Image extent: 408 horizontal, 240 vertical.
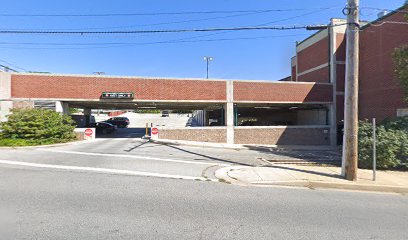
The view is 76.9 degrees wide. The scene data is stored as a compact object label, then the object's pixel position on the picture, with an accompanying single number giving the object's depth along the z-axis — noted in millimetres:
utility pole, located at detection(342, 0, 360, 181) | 8508
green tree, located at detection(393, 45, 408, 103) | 13087
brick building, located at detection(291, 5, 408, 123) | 19734
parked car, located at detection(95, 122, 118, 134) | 30828
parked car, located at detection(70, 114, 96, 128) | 25689
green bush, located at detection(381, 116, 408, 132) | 12023
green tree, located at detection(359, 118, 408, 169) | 10539
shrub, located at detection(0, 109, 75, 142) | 17188
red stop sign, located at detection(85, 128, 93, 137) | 20219
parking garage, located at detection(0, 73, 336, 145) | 19625
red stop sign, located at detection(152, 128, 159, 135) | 20875
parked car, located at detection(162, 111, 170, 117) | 71850
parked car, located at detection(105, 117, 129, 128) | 42969
